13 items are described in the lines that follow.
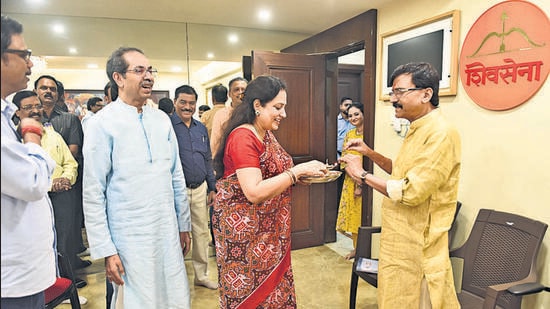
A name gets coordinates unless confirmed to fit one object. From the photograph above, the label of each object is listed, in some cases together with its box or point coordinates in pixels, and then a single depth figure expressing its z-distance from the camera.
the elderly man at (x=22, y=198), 0.62
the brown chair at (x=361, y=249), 2.10
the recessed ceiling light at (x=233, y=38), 3.44
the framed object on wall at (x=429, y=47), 2.19
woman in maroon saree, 1.39
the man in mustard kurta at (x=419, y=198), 1.40
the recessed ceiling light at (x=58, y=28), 2.83
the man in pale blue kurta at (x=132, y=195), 1.30
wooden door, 3.18
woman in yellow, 3.14
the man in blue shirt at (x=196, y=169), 2.49
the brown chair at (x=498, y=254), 1.70
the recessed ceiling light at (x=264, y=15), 2.94
